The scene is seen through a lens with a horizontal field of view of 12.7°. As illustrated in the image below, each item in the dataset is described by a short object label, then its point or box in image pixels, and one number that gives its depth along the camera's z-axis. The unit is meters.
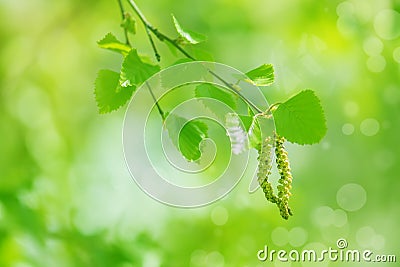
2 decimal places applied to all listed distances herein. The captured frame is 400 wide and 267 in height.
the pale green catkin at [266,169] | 1.12
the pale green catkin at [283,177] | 1.11
